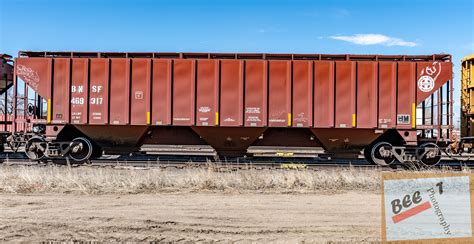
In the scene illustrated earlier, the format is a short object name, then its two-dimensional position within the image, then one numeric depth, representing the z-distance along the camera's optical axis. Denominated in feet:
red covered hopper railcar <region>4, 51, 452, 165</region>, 42.93
